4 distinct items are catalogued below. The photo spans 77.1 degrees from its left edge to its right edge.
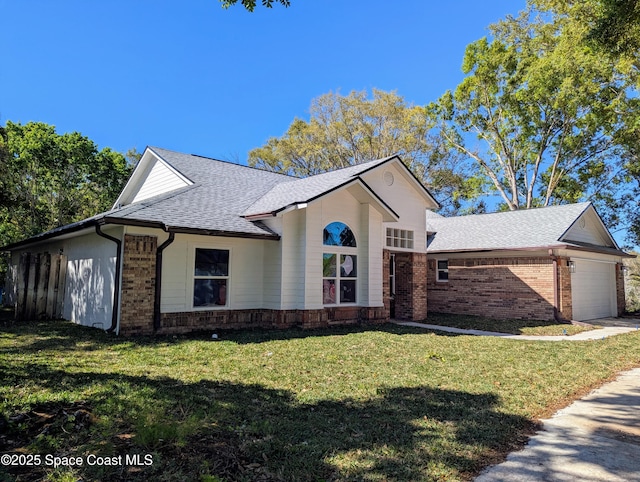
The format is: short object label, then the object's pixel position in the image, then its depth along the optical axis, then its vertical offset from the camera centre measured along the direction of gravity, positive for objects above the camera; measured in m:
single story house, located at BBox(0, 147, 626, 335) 10.28 +0.76
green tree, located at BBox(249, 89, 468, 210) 31.28 +11.27
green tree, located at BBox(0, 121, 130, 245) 21.92 +5.84
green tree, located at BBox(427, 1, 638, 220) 24.22 +11.36
